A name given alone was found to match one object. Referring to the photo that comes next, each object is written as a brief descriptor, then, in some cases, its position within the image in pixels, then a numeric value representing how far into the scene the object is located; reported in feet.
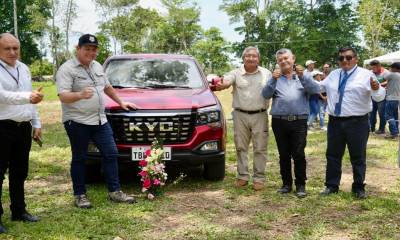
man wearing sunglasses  17.19
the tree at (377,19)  149.79
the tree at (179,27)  200.54
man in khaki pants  18.85
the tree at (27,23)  141.90
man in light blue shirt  17.69
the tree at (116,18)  193.77
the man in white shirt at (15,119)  13.01
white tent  56.72
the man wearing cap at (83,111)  15.75
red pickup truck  18.06
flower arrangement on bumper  17.58
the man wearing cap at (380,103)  36.65
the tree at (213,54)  192.24
